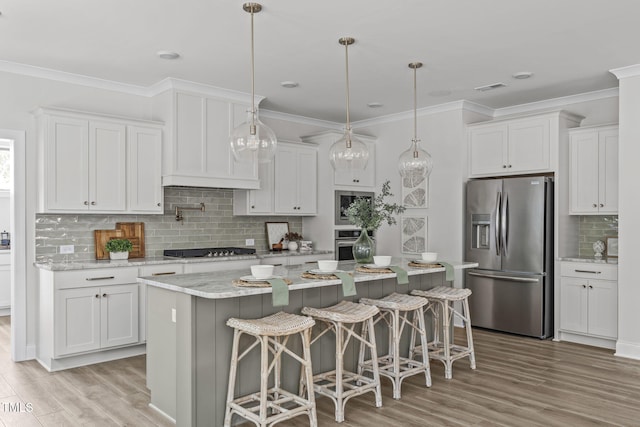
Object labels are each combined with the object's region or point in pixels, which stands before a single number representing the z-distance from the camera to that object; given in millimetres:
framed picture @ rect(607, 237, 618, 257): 5391
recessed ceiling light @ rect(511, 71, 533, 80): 4824
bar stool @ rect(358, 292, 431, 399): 3633
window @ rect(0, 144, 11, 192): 6961
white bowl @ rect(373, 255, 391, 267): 4082
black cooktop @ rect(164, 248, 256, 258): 5361
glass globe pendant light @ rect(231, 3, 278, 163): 3318
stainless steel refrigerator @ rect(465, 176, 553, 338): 5340
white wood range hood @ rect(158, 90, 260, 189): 5031
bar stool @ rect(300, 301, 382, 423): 3248
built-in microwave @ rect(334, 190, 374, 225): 6473
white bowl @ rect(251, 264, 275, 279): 3129
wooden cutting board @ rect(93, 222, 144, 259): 5000
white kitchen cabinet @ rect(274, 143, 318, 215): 6227
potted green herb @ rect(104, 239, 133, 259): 4844
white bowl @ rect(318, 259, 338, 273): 3627
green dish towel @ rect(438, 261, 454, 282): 4316
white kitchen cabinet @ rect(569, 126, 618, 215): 5164
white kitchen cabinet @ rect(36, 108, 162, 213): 4469
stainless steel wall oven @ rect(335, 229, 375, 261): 6461
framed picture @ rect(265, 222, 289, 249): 6453
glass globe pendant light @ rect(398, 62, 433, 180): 4281
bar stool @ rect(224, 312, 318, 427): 2869
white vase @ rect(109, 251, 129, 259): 4852
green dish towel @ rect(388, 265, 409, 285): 3848
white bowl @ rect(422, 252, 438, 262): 4363
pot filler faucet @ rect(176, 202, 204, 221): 5562
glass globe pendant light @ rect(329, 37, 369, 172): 3836
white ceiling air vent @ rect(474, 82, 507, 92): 5236
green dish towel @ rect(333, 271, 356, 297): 3426
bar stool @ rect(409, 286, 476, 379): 4090
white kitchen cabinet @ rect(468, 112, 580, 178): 5398
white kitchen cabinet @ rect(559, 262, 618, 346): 4980
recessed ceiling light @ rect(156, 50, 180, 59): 4180
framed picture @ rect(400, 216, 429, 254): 6352
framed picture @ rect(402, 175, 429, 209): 6359
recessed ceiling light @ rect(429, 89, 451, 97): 5490
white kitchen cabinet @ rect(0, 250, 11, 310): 6609
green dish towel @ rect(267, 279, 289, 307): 3002
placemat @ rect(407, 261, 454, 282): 4293
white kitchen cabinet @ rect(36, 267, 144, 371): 4246
